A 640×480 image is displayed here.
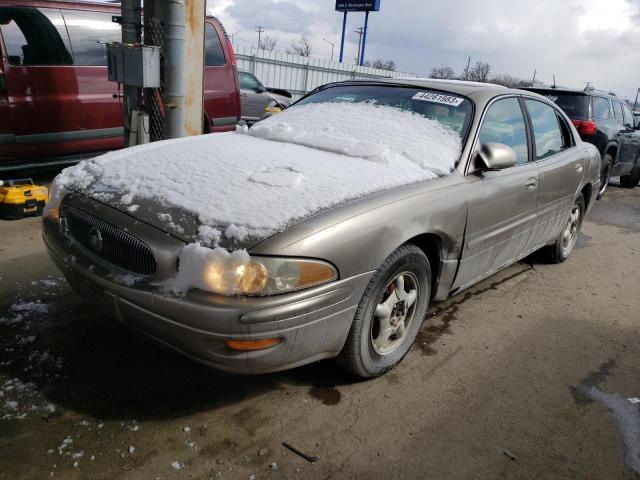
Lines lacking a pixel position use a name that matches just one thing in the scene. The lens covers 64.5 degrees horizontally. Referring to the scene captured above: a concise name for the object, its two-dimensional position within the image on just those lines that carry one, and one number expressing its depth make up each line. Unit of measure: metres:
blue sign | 34.38
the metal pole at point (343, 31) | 35.48
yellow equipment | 4.69
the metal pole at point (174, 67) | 4.49
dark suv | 8.05
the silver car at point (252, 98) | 10.69
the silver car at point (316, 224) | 2.00
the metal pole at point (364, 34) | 34.40
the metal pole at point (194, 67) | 4.74
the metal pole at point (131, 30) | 4.70
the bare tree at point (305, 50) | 58.75
